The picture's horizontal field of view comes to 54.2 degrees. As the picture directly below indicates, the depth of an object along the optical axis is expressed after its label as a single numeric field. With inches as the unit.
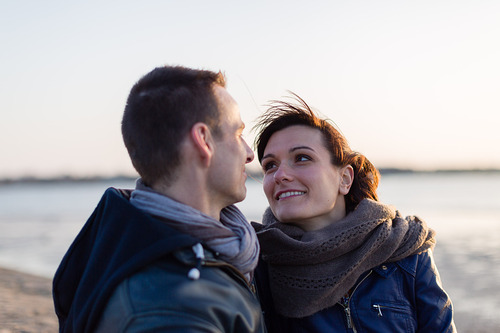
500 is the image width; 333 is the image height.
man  64.9
